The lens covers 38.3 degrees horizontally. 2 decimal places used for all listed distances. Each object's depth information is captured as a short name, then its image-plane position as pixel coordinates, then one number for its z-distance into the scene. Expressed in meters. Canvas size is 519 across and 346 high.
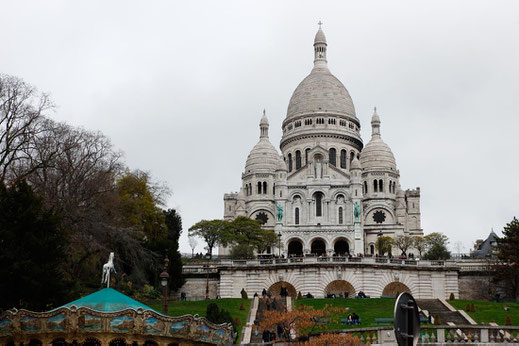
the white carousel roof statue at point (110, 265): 29.66
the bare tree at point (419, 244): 80.07
